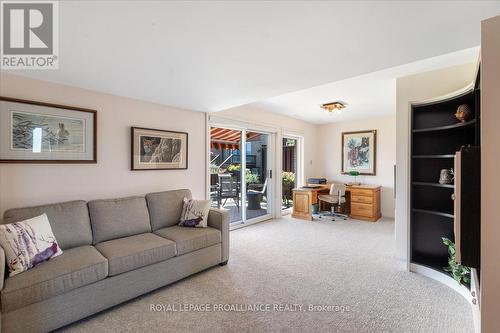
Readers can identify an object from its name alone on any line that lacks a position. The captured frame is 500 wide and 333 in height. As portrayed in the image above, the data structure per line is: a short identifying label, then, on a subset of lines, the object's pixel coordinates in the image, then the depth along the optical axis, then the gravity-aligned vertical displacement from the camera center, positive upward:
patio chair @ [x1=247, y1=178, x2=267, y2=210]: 5.37 -0.72
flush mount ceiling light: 4.43 +1.15
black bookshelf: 2.63 -0.13
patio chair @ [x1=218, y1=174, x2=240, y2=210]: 4.73 -0.46
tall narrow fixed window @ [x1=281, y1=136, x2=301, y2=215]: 6.17 -0.05
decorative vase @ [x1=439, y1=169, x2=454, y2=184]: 2.51 -0.10
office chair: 5.29 -0.69
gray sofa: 1.72 -0.83
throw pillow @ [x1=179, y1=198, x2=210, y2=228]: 3.02 -0.62
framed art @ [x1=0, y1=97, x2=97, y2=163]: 2.28 +0.35
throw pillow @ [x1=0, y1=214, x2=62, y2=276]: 1.80 -0.63
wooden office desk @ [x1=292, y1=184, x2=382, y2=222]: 5.23 -0.80
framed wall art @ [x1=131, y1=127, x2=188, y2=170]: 3.19 +0.24
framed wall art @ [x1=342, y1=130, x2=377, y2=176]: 5.79 +0.37
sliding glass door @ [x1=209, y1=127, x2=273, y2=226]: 4.57 -0.13
